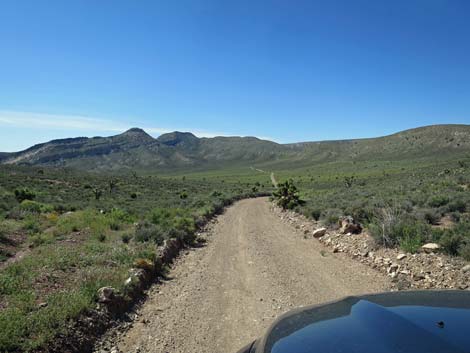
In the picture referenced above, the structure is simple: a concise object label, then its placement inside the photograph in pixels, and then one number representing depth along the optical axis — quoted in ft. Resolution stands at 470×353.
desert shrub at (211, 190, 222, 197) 123.03
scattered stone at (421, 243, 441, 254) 30.81
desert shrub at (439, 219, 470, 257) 29.21
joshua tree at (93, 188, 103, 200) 101.17
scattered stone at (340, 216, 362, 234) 43.21
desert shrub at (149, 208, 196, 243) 44.00
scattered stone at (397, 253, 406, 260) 31.09
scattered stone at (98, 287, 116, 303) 21.68
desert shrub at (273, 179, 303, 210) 82.84
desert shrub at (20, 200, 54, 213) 61.00
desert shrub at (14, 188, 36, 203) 79.92
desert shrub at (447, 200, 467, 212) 45.16
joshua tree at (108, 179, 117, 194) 135.29
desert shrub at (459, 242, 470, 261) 27.78
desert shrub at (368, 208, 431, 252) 33.19
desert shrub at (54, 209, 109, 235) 43.40
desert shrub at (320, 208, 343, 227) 49.70
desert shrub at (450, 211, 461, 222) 41.39
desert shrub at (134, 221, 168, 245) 39.47
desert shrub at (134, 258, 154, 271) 29.40
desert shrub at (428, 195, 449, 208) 48.39
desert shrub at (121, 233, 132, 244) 39.58
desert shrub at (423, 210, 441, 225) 42.09
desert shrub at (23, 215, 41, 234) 44.43
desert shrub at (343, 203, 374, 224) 47.60
